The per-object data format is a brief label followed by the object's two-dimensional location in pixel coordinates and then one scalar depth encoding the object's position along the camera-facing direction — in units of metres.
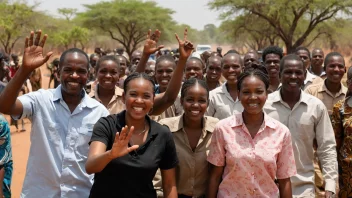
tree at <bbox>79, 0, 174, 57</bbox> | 28.30
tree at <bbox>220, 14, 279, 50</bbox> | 25.39
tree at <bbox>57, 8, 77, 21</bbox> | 45.91
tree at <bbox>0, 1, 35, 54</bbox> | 23.24
